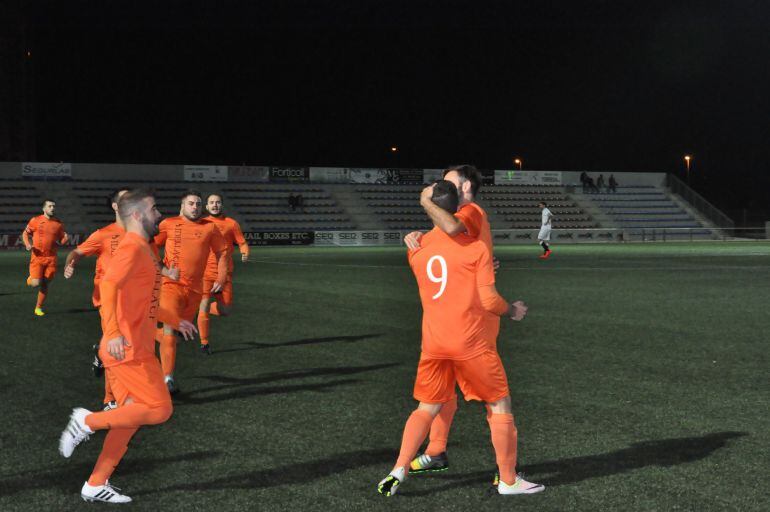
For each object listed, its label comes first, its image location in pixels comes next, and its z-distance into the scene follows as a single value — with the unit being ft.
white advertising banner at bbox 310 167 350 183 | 217.36
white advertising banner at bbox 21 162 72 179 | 192.65
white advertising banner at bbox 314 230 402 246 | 183.73
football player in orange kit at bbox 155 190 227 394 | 25.63
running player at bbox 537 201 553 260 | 116.34
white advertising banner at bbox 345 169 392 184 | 219.82
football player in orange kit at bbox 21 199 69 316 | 51.75
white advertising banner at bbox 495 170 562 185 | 231.09
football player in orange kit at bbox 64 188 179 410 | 24.50
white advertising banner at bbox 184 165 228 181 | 205.67
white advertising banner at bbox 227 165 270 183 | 210.32
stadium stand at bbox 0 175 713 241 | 187.73
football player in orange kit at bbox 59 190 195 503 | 14.96
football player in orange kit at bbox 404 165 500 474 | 15.94
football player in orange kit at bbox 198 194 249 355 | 33.30
